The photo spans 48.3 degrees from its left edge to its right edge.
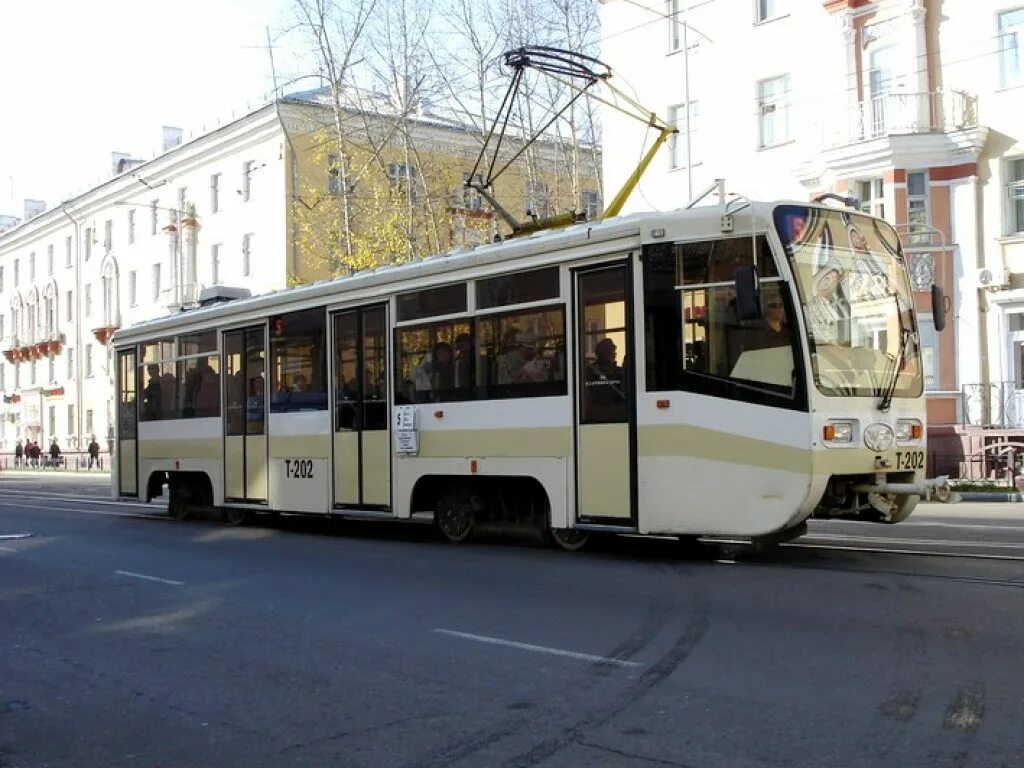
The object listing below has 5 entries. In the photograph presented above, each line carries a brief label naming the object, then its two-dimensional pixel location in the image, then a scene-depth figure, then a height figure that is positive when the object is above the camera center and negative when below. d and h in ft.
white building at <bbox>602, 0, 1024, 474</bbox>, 85.15 +19.63
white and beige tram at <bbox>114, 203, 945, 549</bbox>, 32.96 +1.10
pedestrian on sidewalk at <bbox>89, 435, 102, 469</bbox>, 175.11 -4.03
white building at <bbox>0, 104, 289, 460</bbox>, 154.37 +26.12
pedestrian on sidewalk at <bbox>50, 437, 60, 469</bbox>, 191.93 -4.94
